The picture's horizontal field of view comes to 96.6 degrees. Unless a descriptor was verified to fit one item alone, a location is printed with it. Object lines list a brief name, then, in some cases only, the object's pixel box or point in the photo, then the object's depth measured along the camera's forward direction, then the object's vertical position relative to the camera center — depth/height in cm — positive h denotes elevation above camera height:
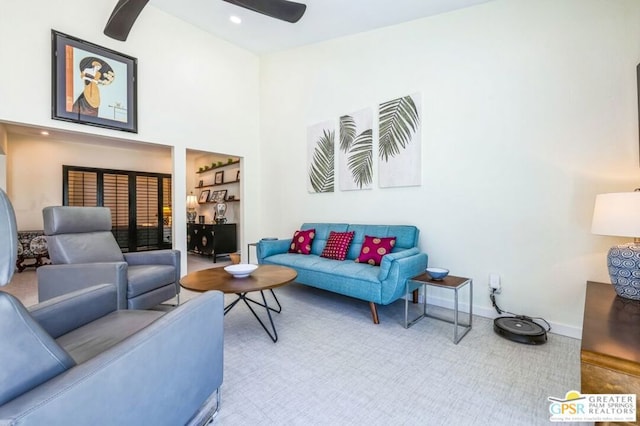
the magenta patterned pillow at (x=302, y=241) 372 -41
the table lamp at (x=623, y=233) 161 -13
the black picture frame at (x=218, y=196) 629 +33
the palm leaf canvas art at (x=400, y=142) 318 +79
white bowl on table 241 -51
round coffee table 211 -57
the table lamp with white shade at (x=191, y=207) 651 +9
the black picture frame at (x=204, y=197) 679 +34
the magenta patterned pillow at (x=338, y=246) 337 -42
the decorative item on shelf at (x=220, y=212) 582 -3
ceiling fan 255 +187
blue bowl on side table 247 -55
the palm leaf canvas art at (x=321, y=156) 400 +78
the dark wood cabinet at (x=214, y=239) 553 -57
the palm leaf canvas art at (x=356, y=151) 358 +78
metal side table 229 -64
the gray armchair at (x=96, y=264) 239 -49
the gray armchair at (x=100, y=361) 74 -51
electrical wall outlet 269 -68
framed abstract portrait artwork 312 +149
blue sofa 256 -57
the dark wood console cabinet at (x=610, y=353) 98 -52
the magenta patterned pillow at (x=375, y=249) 302 -41
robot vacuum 222 -96
